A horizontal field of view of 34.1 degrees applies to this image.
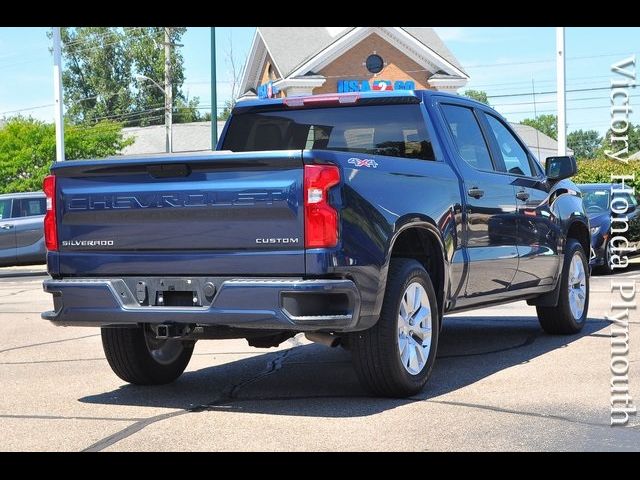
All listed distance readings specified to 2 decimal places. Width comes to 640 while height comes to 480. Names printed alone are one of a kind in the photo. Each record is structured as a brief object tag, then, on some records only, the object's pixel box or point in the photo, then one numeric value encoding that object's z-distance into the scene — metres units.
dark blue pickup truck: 5.99
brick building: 42.84
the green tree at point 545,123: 143.62
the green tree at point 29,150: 48.69
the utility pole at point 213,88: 29.94
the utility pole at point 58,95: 29.00
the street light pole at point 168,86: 48.97
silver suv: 23.06
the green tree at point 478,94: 114.44
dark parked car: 17.83
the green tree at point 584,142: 127.50
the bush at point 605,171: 23.25
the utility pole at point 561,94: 24.53
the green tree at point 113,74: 85.31
